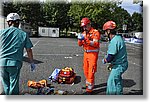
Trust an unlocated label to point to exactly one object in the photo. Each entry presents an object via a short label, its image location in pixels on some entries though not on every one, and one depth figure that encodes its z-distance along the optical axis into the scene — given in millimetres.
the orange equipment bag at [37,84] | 4488
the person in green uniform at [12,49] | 3867
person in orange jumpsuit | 4309
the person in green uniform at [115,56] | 3898
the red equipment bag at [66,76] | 4570
